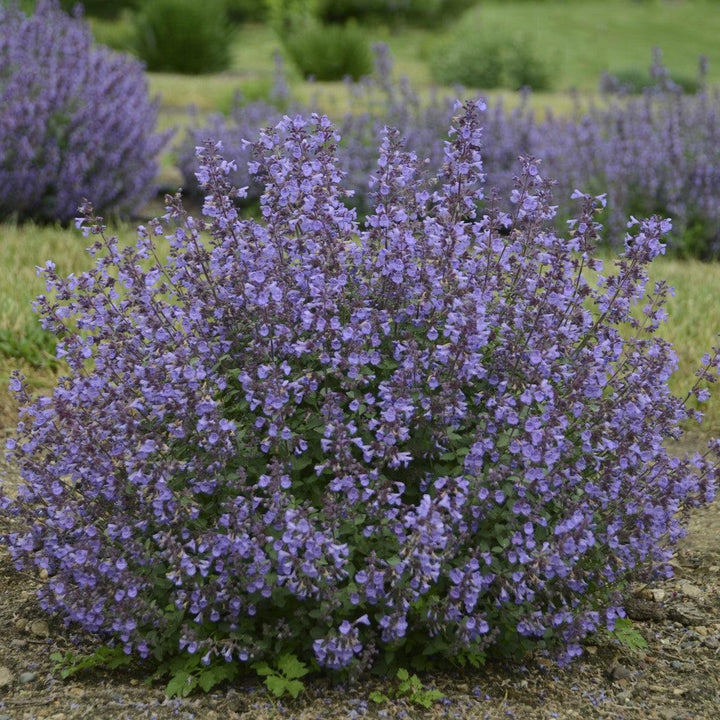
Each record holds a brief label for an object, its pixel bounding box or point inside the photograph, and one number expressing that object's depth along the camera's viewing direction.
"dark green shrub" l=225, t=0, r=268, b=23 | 23.55
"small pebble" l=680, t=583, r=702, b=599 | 3.32
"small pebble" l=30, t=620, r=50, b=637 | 2.98
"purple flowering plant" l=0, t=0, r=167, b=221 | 7.12
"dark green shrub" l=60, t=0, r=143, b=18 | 22.88
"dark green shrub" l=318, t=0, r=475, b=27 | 23.08
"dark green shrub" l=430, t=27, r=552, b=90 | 17.05
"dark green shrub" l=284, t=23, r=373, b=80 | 15.90
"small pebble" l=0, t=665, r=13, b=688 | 2.76
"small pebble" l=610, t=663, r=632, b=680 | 2.87
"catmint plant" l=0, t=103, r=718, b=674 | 2.45
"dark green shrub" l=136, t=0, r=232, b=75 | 16.97
